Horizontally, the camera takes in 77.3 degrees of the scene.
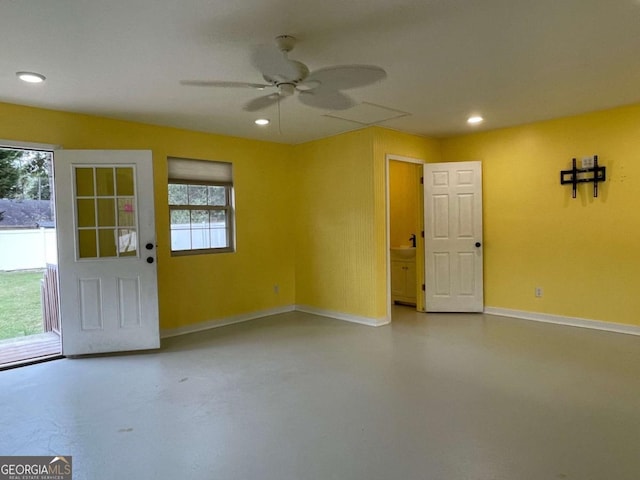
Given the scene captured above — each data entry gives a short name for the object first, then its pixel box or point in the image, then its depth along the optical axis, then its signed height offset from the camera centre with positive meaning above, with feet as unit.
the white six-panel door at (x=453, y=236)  17.21 -0.44
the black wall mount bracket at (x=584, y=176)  14.12 +1.74
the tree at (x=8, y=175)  19.20 +2.91
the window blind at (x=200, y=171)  15.19 +2.40
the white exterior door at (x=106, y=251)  12.53 -0.56
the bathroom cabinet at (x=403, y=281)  19.31 -2.65
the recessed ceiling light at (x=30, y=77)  9.56 +3.85
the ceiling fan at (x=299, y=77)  7.81 +3.26
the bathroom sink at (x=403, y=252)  19.10 -1.23
